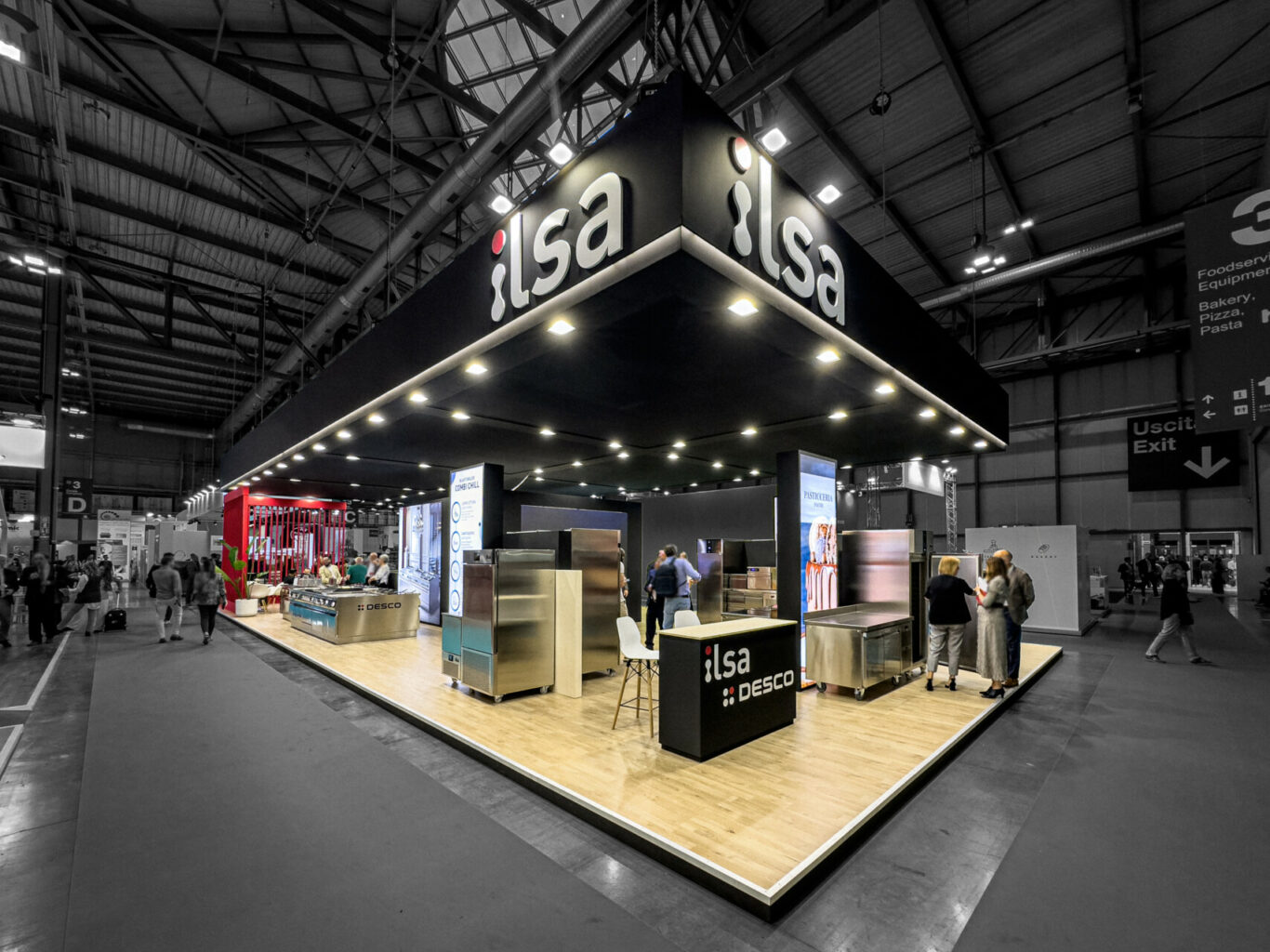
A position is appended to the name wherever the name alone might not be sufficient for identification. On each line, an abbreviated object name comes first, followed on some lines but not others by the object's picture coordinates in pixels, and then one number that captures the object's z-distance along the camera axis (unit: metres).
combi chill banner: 7.75
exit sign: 14.69
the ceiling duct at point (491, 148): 4.98
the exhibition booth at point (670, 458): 2.88
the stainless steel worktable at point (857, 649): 5.90
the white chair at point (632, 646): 4.98
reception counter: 4.15
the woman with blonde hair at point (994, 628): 5.89
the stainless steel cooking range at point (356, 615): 9.01
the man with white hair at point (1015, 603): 6.06
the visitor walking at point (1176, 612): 7.57
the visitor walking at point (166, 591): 9.08
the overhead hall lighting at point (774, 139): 6.04
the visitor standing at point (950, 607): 6.21
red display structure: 13.05
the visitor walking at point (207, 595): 9.17
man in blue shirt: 7.39
